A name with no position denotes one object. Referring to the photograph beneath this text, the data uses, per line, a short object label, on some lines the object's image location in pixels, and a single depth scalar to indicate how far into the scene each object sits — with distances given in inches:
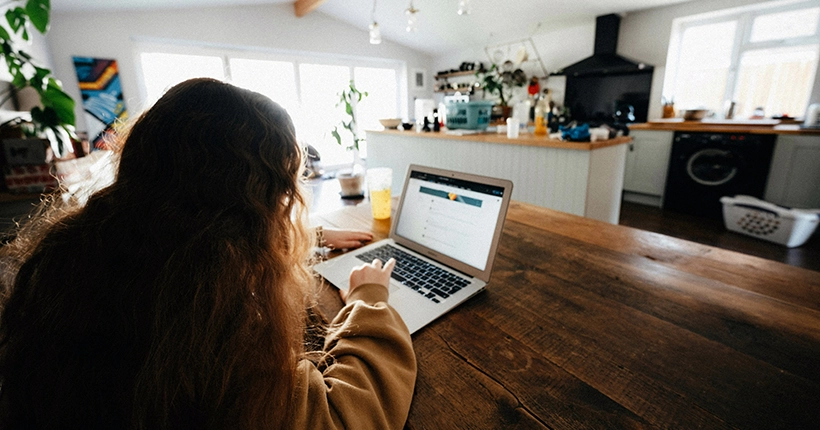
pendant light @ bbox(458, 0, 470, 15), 100.1
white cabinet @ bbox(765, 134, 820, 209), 110.4
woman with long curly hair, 14.4
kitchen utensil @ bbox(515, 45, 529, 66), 181.8
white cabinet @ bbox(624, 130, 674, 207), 142.4
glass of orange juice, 46.8
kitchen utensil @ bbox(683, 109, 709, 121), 140.3
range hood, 162.2
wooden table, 17.4
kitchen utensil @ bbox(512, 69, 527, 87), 205.6
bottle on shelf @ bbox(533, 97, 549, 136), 106.7
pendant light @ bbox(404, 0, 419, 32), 110.9
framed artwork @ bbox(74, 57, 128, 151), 148.6
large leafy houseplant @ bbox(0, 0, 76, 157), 63.6
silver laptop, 28.2
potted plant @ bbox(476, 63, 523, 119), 189.2
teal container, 112.8
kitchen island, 82.4
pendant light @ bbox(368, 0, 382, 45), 115.3
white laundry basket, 97.2
